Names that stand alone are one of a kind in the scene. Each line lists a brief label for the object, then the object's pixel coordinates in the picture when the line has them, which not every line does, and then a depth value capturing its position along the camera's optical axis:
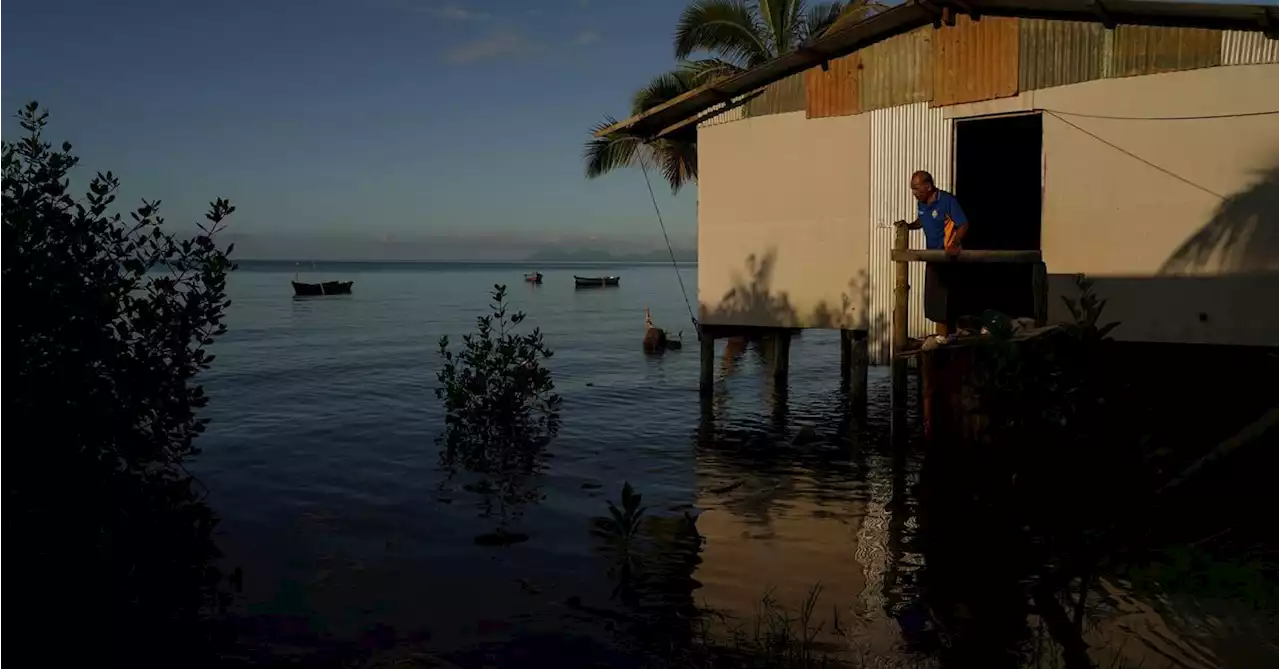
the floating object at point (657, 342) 34.09
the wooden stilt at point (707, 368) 19.92
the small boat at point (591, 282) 93.00
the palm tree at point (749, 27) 28.88
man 12.59
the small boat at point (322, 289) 69.88
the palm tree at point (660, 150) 32.41
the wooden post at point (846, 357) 23.98
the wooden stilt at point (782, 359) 23.05
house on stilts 12.29
